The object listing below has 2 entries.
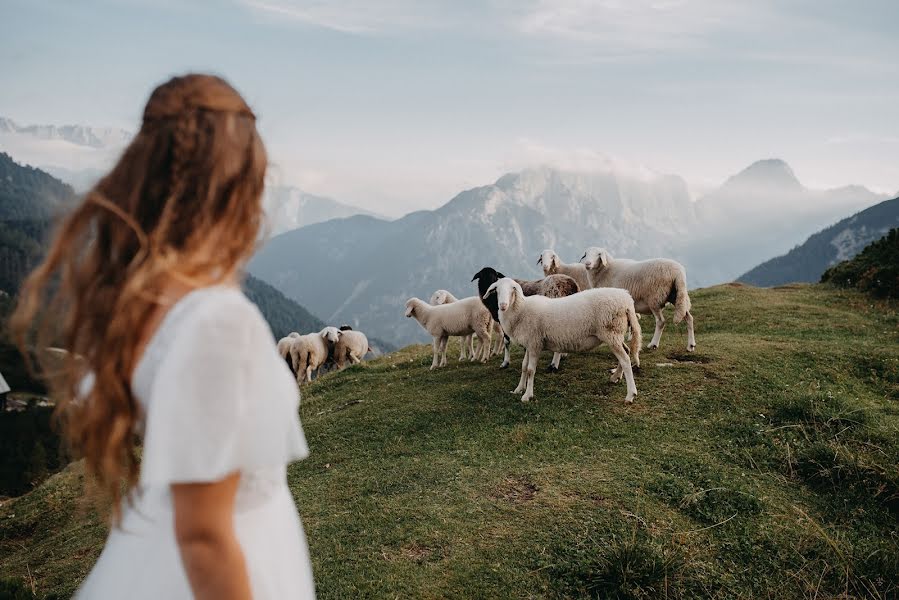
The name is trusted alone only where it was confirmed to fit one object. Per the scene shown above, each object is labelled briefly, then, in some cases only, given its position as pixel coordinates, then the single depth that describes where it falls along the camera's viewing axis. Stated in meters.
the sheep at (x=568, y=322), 11.06
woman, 1.81
